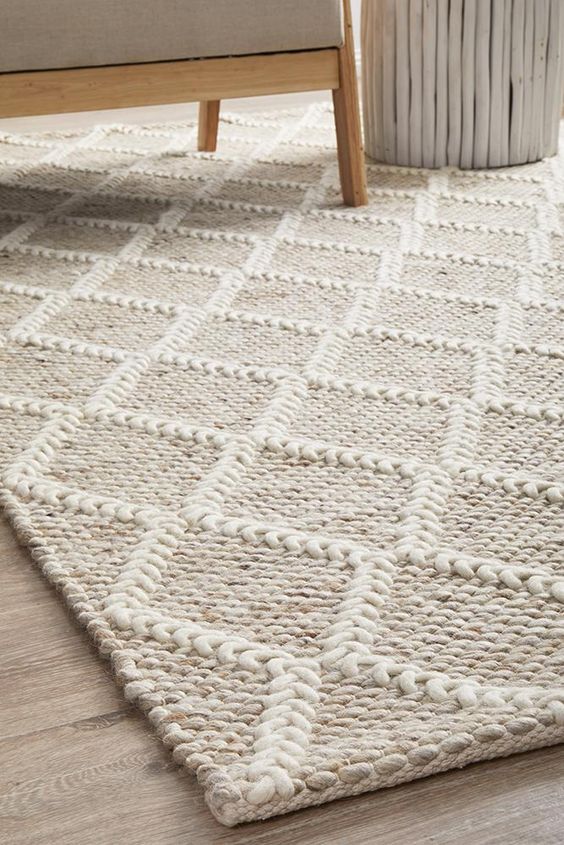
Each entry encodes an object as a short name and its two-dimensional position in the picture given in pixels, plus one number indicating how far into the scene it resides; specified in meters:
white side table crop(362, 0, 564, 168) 2.88
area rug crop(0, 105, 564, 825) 1.79
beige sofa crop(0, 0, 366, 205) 2.58
